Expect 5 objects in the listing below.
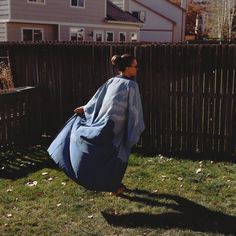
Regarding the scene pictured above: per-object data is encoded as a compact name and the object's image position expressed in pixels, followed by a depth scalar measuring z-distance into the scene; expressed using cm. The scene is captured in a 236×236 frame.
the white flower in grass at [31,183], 425
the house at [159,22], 3085
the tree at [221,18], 3098
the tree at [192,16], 3925
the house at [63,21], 1639
